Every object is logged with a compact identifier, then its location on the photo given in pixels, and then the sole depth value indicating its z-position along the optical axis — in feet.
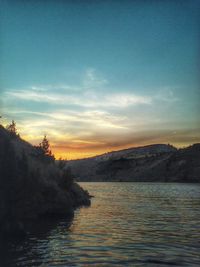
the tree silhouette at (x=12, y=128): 102.72
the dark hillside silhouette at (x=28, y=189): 59.41
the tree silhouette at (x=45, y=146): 106.84
